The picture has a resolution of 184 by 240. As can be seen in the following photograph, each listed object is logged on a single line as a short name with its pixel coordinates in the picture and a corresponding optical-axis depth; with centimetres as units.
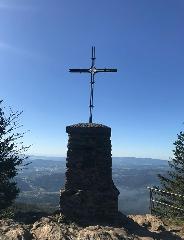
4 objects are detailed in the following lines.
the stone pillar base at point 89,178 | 627
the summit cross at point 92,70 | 713
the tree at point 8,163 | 996
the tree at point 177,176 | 1581
